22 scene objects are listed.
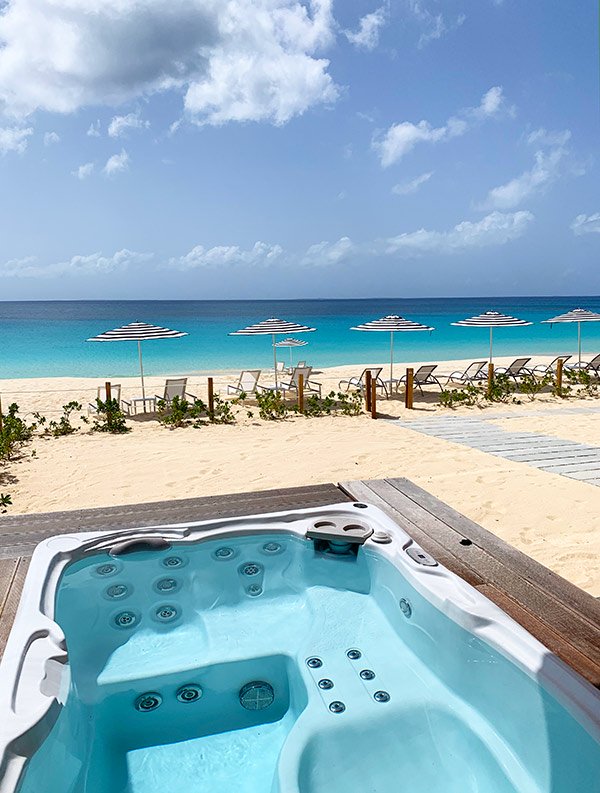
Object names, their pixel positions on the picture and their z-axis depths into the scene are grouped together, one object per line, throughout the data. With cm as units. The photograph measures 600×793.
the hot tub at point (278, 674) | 267
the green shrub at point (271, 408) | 1032
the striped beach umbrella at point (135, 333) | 1109
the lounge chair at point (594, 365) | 1333
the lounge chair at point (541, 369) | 1661
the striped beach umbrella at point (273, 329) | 1271
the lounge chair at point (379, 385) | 1256
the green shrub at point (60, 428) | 913
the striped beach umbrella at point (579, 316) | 1415
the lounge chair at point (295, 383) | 1254
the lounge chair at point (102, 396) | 1074
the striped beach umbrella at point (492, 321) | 1338
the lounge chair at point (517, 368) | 1368
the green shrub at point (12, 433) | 769
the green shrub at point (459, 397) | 1134
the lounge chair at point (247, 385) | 1283
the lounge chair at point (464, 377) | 1363
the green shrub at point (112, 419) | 949
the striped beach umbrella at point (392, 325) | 1251
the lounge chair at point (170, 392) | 1114
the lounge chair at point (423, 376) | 1268
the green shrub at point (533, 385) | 1233
